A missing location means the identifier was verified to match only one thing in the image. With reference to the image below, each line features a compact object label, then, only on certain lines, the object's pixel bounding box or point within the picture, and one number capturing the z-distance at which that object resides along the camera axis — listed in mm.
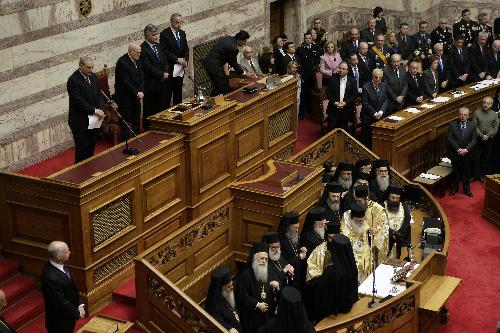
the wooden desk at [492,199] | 13656
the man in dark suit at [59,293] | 8594
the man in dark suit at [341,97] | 15398
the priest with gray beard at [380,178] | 13039
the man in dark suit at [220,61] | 13406
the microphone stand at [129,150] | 10703
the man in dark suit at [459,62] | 17000
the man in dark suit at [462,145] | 14719
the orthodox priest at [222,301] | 9422
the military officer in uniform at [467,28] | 18469
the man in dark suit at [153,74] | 12805
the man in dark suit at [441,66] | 16625
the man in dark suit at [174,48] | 13469
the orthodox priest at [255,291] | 9914
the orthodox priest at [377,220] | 11828
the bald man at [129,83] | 12023
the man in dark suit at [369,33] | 18141
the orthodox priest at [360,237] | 11224
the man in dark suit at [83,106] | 10938
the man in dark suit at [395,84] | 15383
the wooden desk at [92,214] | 9805
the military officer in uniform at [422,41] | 17922
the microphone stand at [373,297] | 10162
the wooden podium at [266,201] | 11141
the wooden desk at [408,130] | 14445
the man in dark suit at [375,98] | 14992
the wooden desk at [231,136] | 11602
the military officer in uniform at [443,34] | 18297
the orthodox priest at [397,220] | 12031
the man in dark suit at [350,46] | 17422
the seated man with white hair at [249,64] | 14832
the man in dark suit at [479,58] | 17141
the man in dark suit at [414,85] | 15688
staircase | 9742
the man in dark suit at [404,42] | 17891
